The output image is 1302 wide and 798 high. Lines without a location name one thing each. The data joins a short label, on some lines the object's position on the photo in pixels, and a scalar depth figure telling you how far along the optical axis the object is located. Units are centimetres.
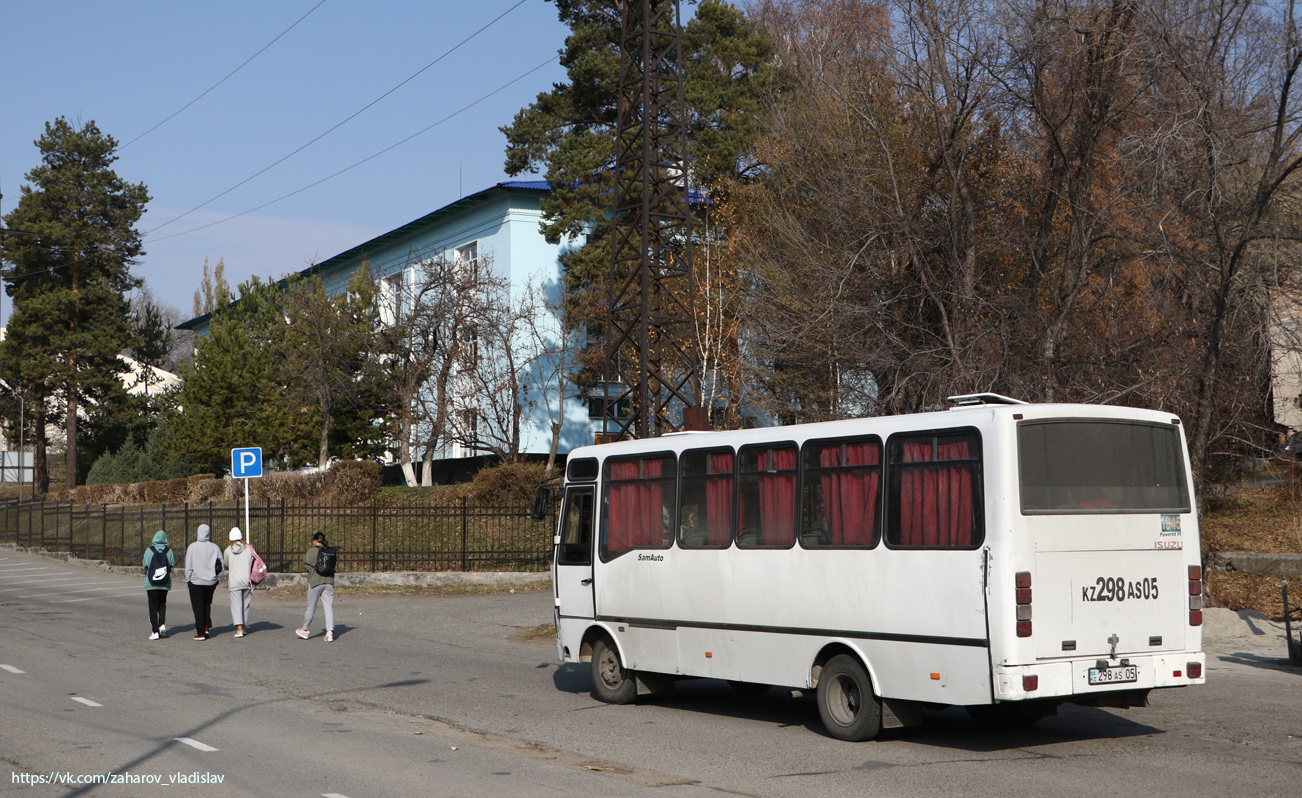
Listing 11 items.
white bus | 877
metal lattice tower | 2230
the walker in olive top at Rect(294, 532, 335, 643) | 1759
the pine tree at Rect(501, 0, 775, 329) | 3734
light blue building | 4144
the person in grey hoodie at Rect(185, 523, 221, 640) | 1773
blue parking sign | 2464
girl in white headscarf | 1792
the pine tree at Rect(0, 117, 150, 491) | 5659
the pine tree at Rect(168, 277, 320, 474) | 4438
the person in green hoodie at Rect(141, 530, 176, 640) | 1777
